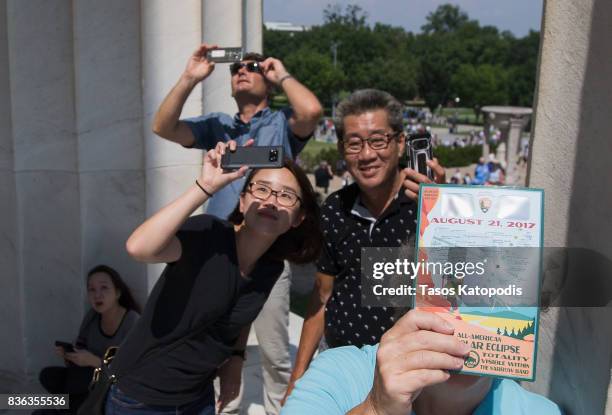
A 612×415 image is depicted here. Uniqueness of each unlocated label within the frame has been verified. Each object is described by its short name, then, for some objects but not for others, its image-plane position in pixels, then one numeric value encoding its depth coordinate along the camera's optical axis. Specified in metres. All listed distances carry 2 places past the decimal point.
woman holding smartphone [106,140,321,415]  2.03
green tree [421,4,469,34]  103.81
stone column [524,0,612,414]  1.16
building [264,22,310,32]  114.81
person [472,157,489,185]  19.25
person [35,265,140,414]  3.74
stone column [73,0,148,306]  4.07
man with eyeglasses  2.50
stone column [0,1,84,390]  4.00
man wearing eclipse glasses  2.95
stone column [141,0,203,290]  3.92
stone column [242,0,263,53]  4.62
